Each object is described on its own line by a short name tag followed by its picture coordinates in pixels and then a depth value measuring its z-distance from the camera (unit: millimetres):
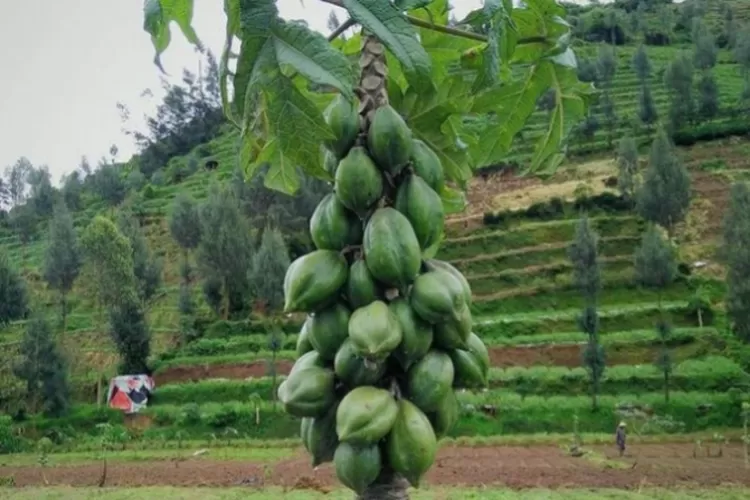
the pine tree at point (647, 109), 57938
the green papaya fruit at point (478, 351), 1913
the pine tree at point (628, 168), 47438
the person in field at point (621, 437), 21802
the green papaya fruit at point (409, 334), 1716
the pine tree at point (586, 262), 35719
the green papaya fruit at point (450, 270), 1829
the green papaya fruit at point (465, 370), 1887
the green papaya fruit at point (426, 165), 1887
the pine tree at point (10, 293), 45031
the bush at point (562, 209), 49406
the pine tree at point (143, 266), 45719
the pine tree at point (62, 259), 47531
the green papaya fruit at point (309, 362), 1826
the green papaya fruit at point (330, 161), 1923
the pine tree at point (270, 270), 39156
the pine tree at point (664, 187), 41438
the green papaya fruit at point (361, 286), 1741
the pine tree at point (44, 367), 35875
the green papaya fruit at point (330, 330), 1786
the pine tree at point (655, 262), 38031
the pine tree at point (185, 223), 53375
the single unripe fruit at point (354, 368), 1696
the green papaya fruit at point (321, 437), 1823
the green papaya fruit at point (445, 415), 1816
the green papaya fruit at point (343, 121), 1793
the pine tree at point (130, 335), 39219
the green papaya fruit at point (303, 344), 1951
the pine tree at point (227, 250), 45125
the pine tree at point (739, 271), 32375
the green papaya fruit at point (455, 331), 1781
